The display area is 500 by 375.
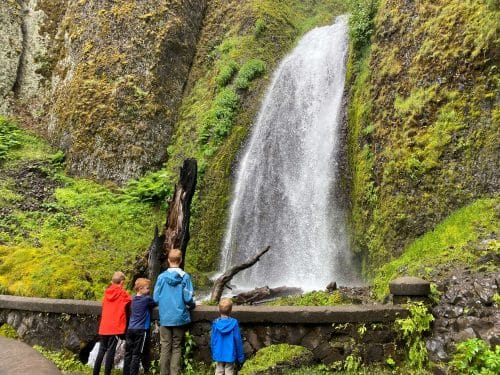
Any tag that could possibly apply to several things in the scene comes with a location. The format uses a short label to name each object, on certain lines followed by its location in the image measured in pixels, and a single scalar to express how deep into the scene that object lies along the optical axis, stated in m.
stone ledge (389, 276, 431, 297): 5.60
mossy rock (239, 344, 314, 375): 5.57
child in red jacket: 5.93
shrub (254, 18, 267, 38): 20.47
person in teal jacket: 5.51
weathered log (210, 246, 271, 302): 6.89
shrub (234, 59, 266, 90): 18.03
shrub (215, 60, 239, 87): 18.59
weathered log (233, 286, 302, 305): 9.73
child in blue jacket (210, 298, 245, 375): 5.00
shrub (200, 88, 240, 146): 16.73
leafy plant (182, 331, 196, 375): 5.93
